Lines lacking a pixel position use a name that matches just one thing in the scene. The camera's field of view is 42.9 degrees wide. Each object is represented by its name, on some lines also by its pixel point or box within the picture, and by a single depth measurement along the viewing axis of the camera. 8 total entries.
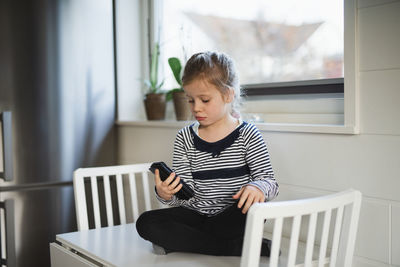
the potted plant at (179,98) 1.93
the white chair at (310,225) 0.89
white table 1.20
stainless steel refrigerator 1.82
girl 1.24
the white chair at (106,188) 1.55
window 1.53
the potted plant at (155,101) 2.06
